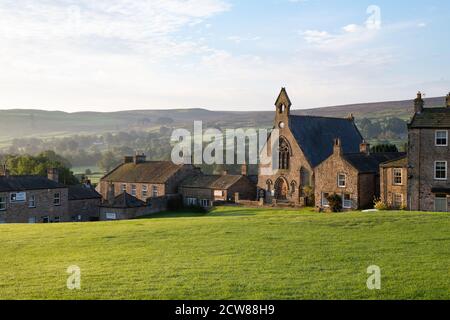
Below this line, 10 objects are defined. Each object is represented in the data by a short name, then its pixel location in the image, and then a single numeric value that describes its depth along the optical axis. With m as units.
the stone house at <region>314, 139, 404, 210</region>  56.97
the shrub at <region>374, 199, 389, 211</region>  51.75
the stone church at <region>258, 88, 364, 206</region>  65.62
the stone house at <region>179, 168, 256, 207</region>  69.00
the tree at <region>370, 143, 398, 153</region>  74.06
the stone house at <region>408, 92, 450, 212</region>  48.75
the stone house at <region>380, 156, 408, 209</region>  52.59
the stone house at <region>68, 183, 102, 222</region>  67.62
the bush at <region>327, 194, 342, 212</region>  57.06
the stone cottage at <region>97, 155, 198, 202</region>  73.06
